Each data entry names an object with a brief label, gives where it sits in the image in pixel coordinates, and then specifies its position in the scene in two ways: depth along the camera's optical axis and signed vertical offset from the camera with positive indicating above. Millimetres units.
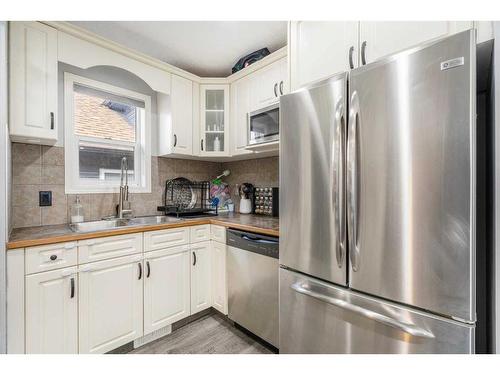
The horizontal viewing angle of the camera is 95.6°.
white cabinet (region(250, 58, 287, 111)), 1883 +902
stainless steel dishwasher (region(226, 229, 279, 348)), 1544 -706
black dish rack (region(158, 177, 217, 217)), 2287 -126
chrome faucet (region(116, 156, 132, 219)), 2066 -148
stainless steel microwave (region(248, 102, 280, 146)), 1851 +536
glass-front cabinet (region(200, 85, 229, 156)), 2402 +722
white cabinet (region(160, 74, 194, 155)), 2221 +693
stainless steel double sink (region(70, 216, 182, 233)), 1821 -301
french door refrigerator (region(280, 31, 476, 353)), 771 -76
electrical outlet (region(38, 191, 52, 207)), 1711 -80
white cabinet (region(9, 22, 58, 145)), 1364 +666
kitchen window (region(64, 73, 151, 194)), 1907 +488
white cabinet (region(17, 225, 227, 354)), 1247 -709
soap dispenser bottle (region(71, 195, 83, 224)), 1839 -208
